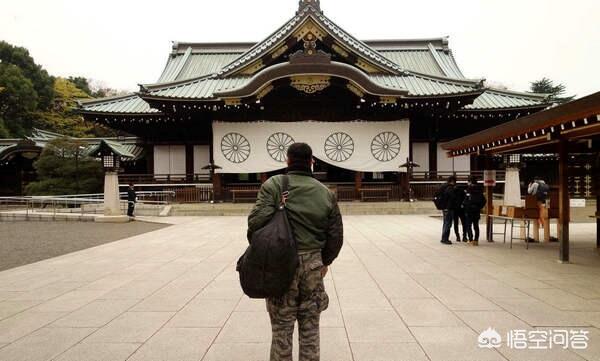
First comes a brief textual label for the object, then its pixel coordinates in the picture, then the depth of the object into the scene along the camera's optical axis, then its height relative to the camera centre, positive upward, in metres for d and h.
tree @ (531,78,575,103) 37.53 +9.42
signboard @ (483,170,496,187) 9.77 +0.12
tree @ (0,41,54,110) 38.56 +11.02
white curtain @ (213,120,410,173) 18.59 +1.78
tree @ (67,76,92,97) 46.91 +12.05
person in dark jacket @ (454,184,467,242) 9.02 -0.62
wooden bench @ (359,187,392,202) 18.25 -0.51
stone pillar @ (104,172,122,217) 15.25 -0.53
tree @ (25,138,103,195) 20.08 +0.55
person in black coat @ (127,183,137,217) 16.08 -0.80
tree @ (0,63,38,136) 34.56 +7.51
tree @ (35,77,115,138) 37.66 +6.01
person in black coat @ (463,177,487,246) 8.65 -0.51
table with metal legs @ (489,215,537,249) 8.60 -1.31
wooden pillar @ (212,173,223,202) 18.47 -0.24
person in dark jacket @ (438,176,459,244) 9.03 -0.48
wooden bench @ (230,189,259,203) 18.33 -0.57
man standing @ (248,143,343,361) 2.67 -0.51
